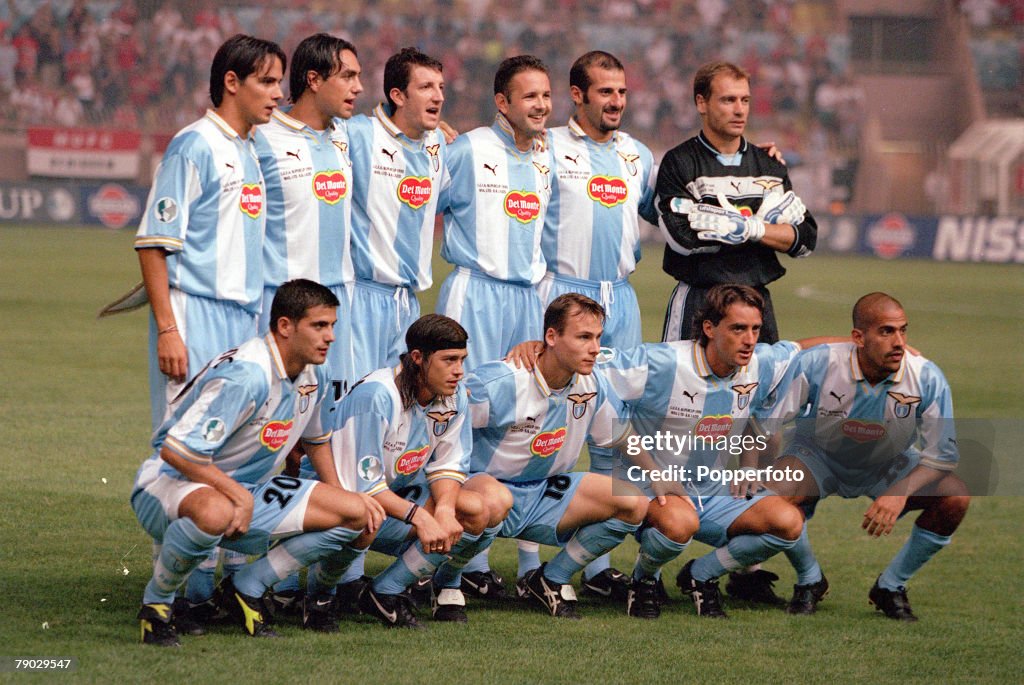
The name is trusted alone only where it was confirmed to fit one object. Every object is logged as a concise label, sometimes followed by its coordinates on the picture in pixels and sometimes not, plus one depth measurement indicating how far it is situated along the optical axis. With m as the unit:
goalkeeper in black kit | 10.71
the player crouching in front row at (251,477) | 8.23
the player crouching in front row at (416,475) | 9.03
